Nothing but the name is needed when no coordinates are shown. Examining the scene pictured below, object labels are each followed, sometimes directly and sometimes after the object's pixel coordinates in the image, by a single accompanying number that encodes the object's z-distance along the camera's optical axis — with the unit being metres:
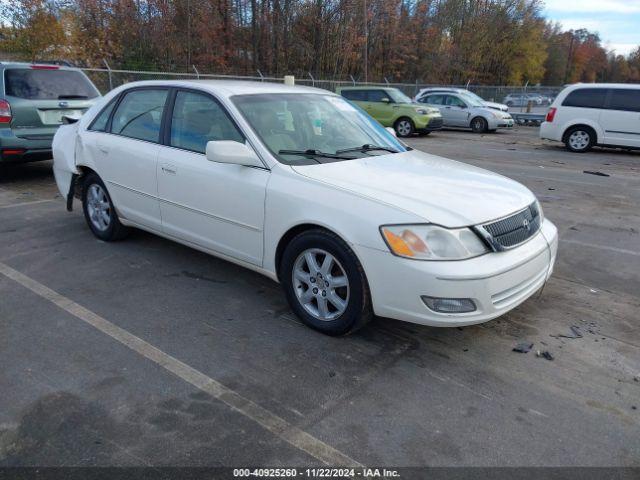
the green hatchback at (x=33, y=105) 7.56
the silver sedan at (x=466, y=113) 19.69
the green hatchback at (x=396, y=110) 17.75
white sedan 3.06
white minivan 13.37
